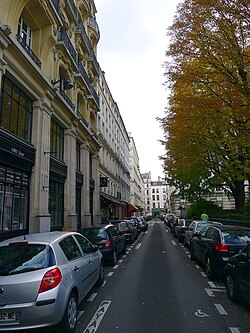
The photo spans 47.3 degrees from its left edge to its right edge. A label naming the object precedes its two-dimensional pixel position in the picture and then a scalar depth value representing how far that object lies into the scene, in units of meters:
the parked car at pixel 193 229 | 14.30
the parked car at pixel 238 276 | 5.75
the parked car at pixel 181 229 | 19.05
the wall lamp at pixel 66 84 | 15.21
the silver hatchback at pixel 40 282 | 4.19
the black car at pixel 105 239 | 10.70
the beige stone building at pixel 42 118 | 11.43
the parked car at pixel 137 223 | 27.84
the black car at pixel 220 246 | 8.16
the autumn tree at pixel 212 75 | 12.05
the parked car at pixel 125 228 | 18.19
